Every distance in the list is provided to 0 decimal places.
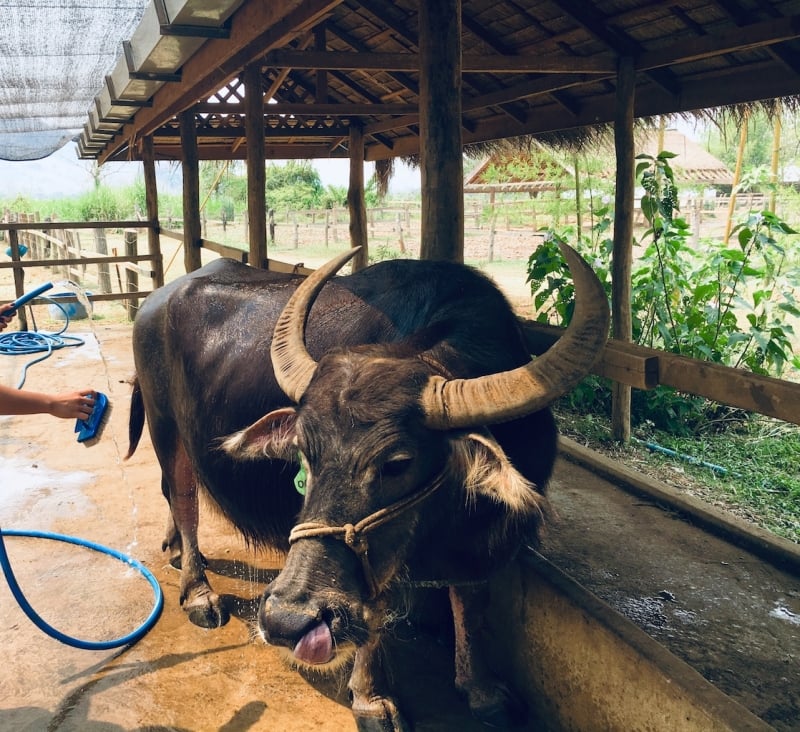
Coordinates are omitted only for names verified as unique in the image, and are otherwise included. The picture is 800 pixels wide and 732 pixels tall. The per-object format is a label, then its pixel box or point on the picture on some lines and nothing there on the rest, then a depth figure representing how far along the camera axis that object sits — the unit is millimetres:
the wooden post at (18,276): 9688
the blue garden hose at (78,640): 2801
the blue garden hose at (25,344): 5403
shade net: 5141
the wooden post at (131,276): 11375
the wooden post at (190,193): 7812
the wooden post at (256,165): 5414
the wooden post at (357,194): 9523
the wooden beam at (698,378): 2389
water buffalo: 1907
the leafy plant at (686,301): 5613
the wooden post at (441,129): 3383
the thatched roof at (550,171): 15023
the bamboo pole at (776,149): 10820
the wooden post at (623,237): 5254
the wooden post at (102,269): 13347
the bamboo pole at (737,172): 10255
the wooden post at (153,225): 10523
